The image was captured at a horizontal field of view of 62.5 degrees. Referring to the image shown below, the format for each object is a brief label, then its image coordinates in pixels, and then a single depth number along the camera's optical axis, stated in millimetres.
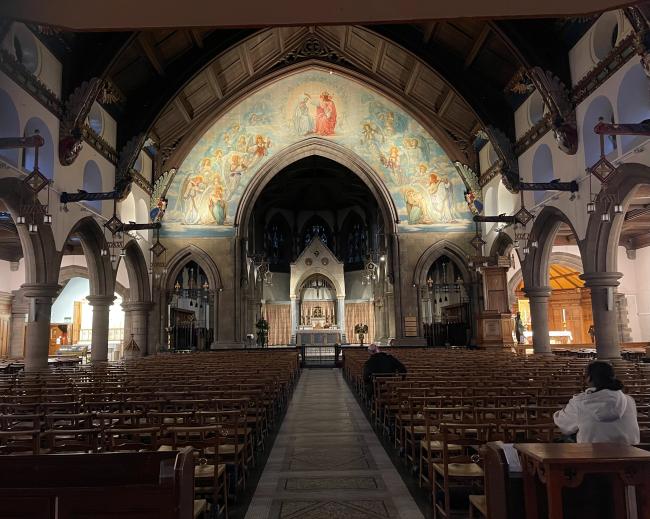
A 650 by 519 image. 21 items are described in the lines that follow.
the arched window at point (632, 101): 13234
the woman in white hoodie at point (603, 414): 3736
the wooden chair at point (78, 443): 4445
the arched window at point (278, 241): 44969
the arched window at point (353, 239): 44719
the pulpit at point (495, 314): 20703
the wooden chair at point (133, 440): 4289
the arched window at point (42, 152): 14867
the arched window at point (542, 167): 18953
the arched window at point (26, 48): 14250
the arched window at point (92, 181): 18920
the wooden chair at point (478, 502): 3713
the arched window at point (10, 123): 13820
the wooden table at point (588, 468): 2514
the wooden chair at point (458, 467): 4242
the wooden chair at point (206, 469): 4387
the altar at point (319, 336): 35219
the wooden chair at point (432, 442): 4871
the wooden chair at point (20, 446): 4352
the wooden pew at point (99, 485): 2381
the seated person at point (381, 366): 10172
